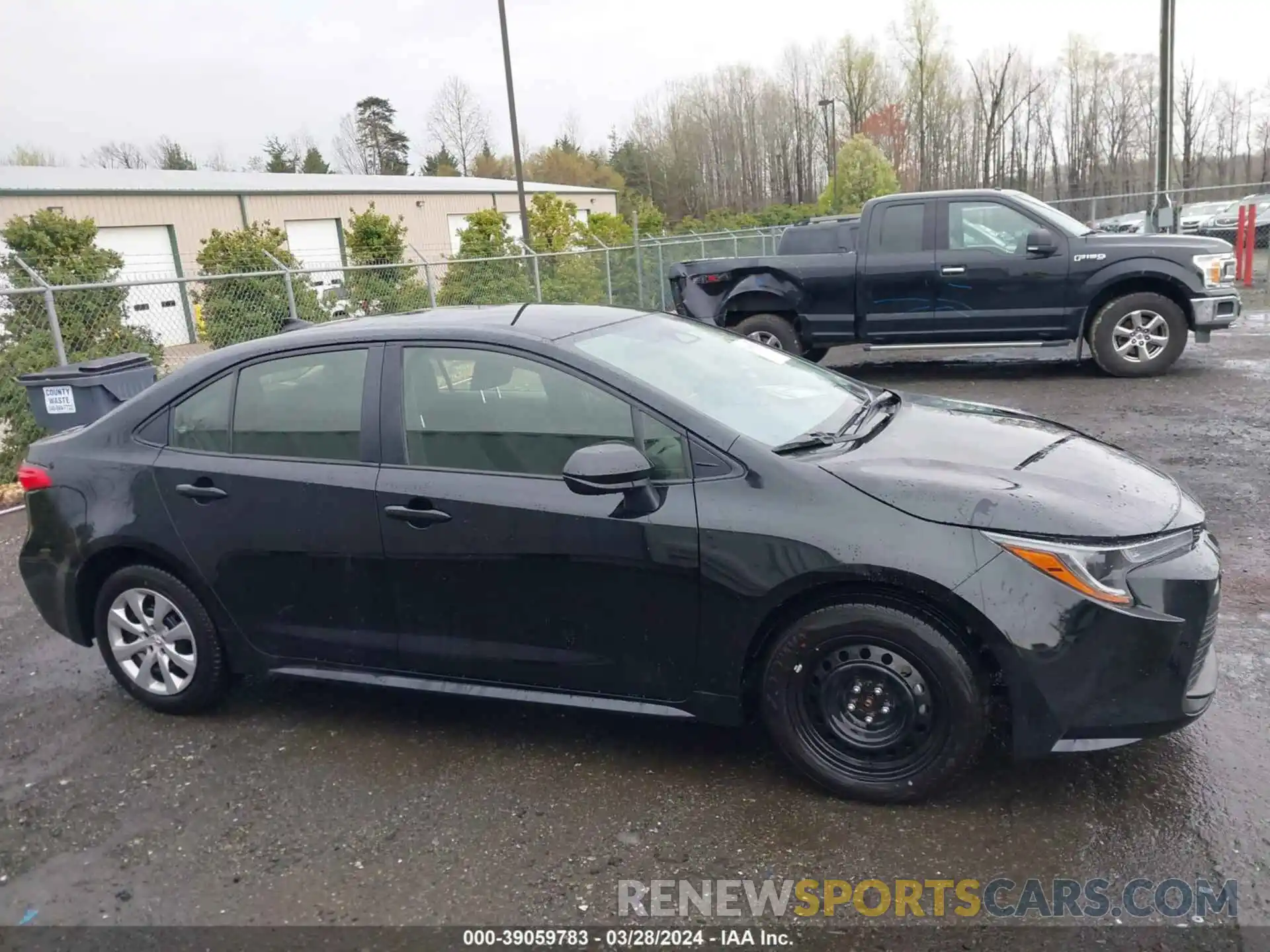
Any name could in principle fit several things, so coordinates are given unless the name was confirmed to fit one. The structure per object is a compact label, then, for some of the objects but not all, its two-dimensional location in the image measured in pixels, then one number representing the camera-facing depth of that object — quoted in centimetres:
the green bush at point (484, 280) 1457
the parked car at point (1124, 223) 2741
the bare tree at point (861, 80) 5753
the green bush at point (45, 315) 907
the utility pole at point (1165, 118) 1720
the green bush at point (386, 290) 1327
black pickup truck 955
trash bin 764
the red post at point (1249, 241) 1615
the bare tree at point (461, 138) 6888
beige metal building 2548
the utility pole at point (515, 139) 2105
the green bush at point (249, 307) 1152
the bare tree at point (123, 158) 6662
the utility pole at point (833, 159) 4609
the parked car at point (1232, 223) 2420
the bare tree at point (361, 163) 7388
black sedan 287
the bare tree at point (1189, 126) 5138
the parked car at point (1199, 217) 2412
